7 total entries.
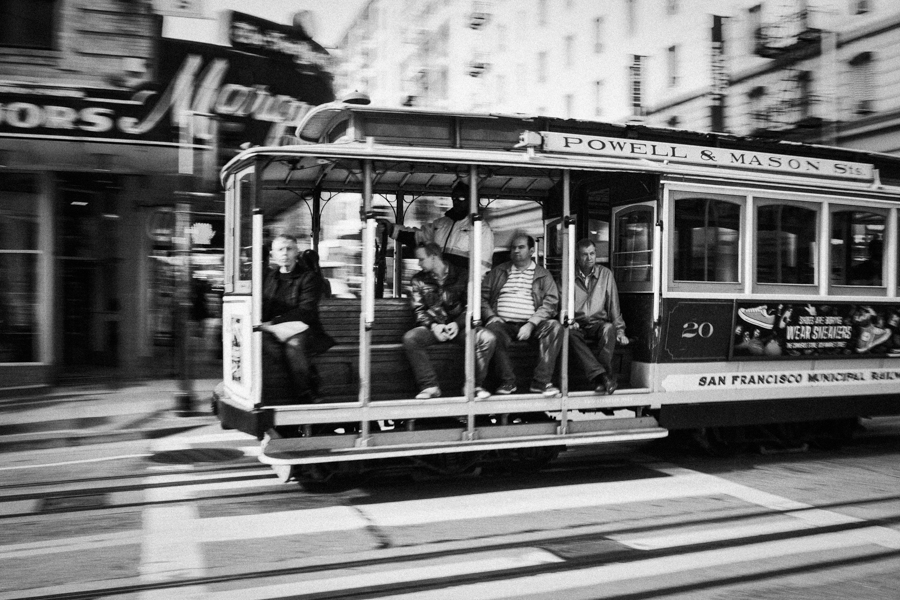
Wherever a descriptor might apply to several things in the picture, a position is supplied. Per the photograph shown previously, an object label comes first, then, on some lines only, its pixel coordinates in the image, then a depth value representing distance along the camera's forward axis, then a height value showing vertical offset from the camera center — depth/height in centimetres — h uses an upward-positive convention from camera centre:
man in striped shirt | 741 -10
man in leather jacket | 703 -24
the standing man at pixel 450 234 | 760 +53
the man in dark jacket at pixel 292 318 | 663 -23
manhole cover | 848 -175
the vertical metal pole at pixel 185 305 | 1096 -21
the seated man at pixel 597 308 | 777 -15
